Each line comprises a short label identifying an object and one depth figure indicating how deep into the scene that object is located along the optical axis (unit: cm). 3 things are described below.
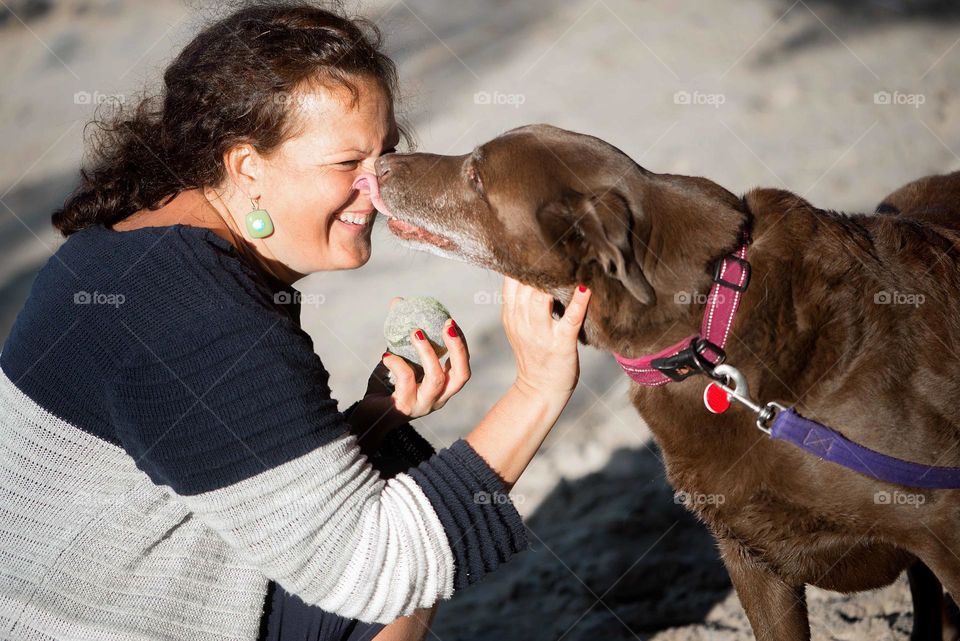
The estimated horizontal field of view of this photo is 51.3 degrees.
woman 217
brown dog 245
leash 237
